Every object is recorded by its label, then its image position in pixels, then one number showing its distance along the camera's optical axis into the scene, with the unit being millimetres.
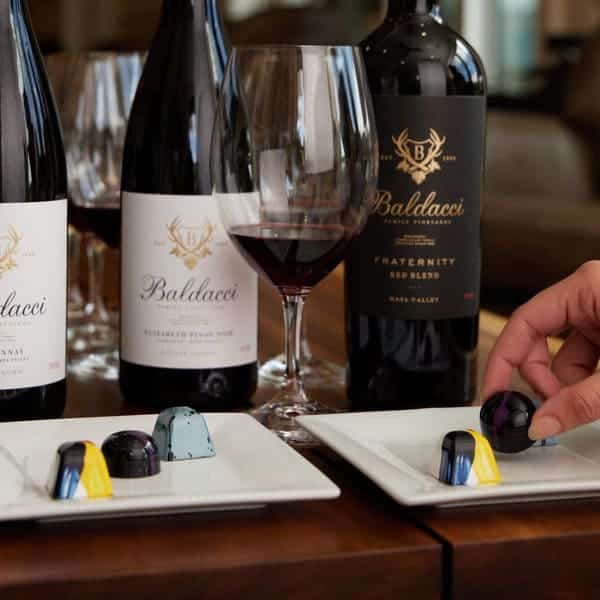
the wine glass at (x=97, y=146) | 1093
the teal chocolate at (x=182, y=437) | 747
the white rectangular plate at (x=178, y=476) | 667
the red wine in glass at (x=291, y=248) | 824
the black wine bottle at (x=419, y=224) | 889
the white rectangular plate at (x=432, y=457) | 698
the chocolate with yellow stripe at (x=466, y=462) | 711
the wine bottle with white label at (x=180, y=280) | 901
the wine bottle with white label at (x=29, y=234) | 848
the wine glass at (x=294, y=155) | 799
